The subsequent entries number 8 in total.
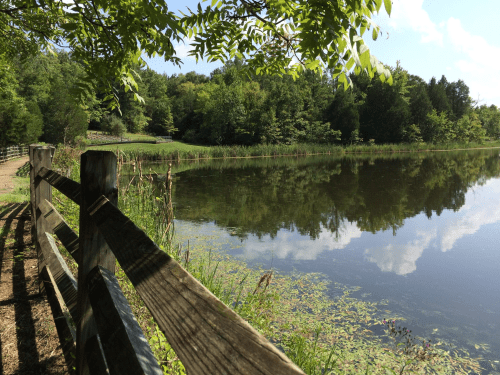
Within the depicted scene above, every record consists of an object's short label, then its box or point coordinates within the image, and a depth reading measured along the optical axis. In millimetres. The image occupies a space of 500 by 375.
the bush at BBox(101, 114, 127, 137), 49875
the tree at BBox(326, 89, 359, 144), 55712
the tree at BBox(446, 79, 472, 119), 68812
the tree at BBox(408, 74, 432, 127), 57656
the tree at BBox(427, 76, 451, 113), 62781
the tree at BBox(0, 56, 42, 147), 22406
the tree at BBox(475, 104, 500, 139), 75669
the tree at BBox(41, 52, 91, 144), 33406
